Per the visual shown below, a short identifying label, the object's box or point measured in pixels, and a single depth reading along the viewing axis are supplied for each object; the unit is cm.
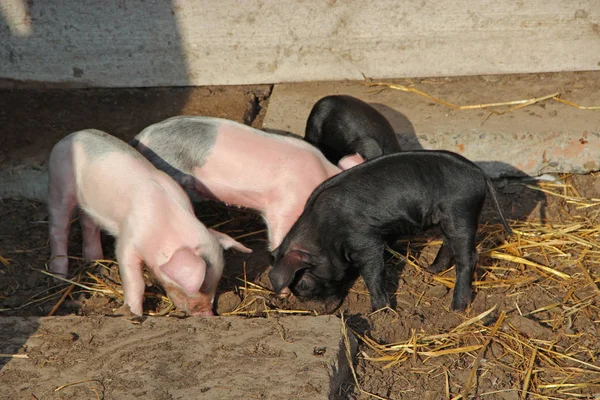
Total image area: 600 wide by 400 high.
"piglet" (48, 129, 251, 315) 473
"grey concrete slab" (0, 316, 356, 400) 381
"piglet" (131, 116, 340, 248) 529
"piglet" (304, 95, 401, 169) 579
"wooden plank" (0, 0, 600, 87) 658
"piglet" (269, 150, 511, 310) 479
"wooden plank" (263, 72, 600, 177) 599
